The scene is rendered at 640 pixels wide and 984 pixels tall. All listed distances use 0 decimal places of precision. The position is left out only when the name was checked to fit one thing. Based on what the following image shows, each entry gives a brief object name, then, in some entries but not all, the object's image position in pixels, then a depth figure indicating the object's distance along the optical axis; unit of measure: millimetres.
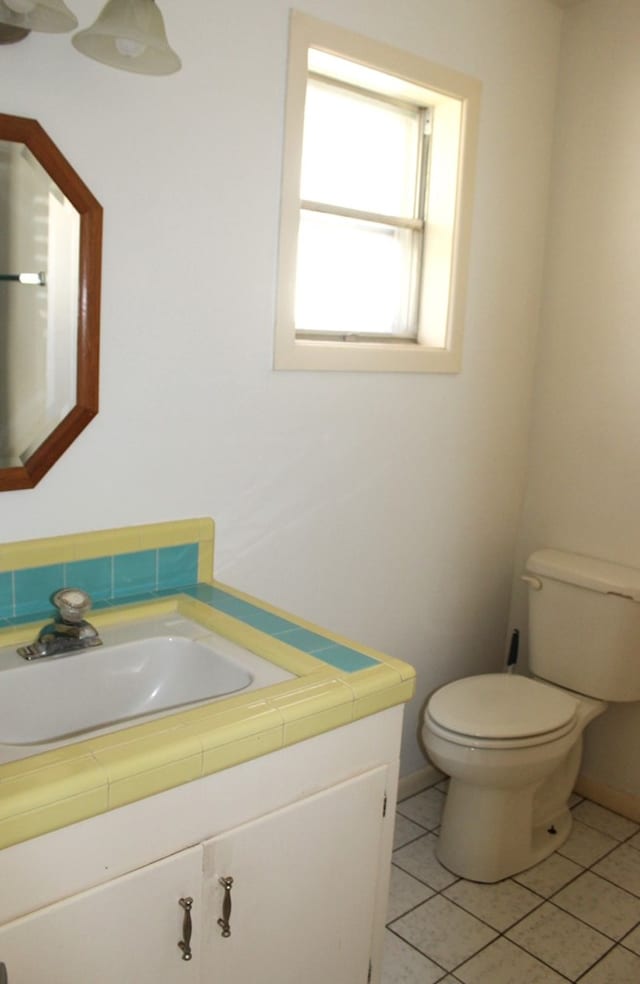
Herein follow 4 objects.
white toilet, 2195
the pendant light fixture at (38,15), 1280
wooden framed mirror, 1526
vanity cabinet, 1134
